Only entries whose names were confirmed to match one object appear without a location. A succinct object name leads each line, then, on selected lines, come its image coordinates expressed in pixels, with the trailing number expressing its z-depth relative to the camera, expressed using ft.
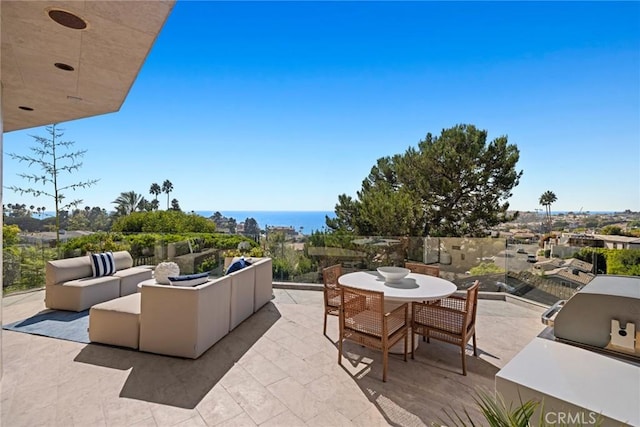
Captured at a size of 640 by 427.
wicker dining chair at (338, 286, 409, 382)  8.41
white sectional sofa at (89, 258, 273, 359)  9.66
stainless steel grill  5.78
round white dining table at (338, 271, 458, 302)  8.87
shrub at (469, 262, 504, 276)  17.30
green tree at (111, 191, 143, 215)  70.58
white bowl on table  10.46
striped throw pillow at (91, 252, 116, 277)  15.78
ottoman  10.34
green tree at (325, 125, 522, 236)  30.89
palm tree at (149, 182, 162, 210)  110.73
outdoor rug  11.43
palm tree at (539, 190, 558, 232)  73.23
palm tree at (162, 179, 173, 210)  115.44
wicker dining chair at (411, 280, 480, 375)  8.90
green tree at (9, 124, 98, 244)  23.18
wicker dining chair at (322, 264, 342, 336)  11.55
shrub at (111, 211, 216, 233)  47.44
